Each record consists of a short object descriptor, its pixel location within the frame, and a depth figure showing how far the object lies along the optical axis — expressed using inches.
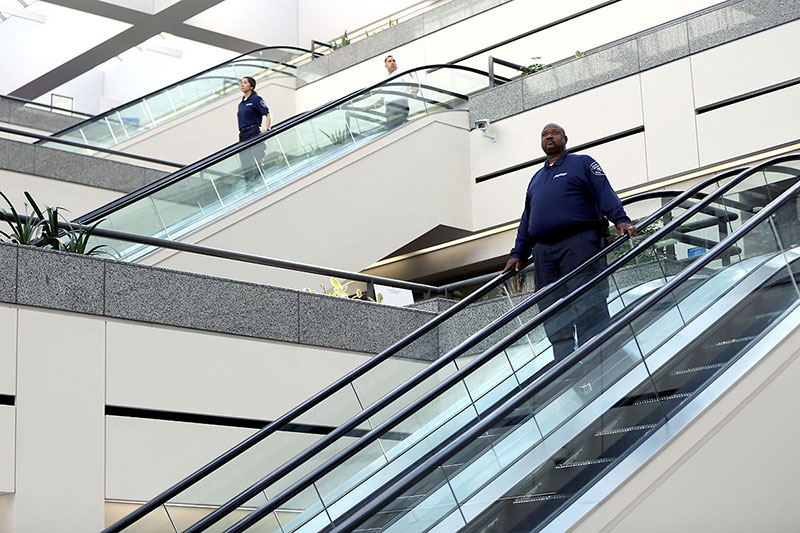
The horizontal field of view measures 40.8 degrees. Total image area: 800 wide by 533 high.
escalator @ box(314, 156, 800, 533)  178.9
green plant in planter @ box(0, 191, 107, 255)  262.4
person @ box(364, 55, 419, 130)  491.8
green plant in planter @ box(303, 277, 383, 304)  367.9
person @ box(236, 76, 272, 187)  472.4
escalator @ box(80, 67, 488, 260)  360.2
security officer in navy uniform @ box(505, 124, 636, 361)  249.9
